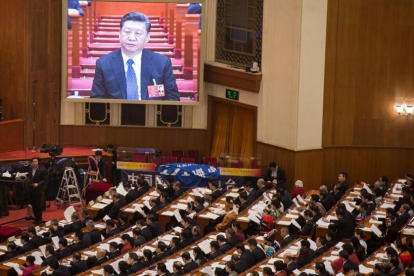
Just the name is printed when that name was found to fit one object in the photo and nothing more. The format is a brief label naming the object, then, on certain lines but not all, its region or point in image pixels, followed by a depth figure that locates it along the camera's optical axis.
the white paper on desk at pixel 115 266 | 23.25
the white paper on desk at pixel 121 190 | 29.50
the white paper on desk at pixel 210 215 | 27.47
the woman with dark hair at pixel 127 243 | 24.83
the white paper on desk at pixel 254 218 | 26.73
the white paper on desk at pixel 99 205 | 28.69
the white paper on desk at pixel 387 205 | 28.34
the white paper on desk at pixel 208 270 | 22.31
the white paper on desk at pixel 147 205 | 28.50
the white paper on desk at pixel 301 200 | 28.30
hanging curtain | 34.34
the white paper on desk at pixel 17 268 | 23.45
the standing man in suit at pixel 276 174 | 31.77
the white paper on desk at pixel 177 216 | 27.19
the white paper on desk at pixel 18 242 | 25.23
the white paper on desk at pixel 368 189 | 30.08
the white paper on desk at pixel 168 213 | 27.81
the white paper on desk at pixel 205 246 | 24.75
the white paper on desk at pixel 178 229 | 26.34
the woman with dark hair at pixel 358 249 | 23.75
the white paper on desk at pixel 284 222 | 26.71
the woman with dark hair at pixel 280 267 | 22.29
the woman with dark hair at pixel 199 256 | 23.59
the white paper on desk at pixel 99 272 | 23.09
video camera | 31.48
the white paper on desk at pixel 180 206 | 28.37
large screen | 34.34
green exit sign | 34.16
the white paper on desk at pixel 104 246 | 25.15
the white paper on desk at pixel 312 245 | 24.78
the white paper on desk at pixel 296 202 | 28.15
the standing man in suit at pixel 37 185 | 29.09
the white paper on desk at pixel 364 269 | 22.97
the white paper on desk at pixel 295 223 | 26.44
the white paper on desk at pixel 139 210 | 27.94
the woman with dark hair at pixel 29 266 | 23.25
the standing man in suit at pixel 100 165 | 32.22
